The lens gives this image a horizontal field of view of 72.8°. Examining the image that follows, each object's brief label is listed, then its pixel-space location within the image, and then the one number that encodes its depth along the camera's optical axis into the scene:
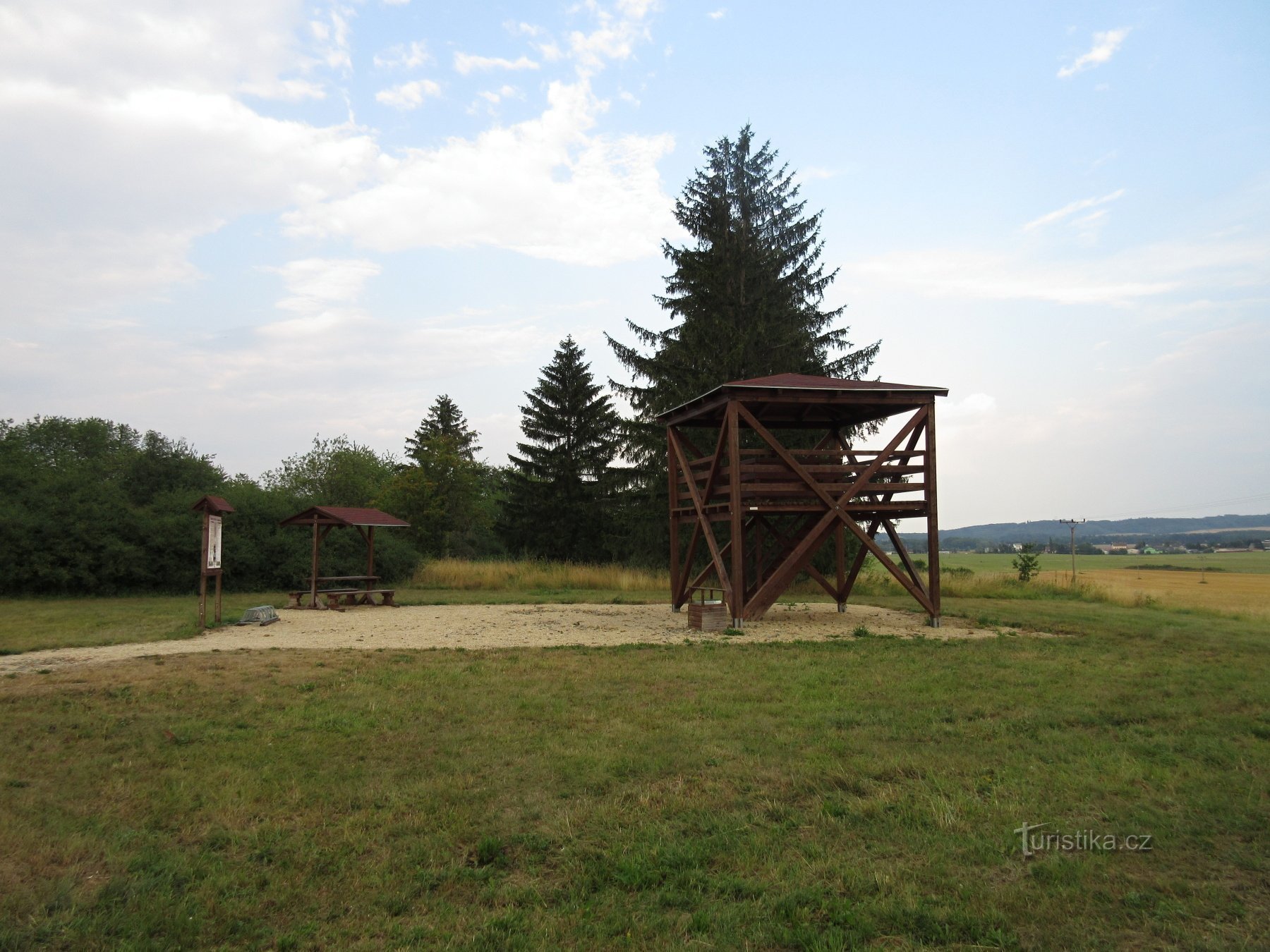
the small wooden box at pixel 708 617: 13.35
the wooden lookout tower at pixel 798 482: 13.76
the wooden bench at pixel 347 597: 18.33
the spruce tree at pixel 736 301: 28.73
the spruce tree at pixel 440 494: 38.16
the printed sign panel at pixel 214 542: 13.53
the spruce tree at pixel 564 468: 39.53
